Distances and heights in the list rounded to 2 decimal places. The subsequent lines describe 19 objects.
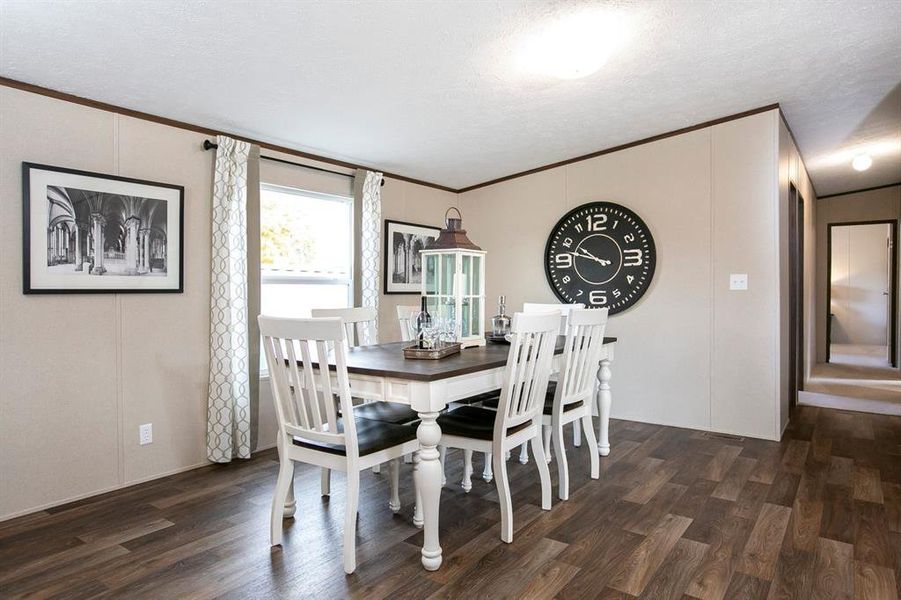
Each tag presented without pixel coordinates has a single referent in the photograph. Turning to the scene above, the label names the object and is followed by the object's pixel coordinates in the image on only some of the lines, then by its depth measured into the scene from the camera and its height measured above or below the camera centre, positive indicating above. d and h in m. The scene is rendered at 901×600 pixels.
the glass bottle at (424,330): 2.65 -0.16
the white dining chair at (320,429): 2.02 -0.54
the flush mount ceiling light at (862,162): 5.25 +1.33
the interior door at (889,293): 7.04 +0.02
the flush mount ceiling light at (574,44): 2.53 +1.27
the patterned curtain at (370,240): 4.28 +0.47
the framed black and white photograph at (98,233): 2.60 +0.35
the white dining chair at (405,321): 3.61 -0.16
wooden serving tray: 2.50 -0.26
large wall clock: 4.44 +0.35
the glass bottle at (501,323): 3.22 -0.16
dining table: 2.07 -0.37
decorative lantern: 2.87 +0.10
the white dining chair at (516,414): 2.29 -0.54
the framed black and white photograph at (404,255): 4.64 +0.38
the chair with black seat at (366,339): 2.66 -0.31
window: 3.74 +0.35
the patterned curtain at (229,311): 3.30 -0.08
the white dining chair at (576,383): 2.79 -0.47
